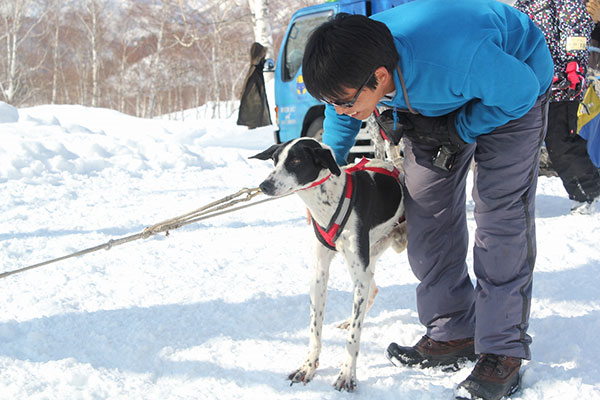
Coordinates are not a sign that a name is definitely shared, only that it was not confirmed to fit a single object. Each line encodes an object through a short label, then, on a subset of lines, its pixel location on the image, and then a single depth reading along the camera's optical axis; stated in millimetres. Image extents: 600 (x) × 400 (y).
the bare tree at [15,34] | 21188
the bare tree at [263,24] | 11656
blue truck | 7004
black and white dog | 2139
